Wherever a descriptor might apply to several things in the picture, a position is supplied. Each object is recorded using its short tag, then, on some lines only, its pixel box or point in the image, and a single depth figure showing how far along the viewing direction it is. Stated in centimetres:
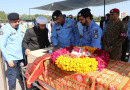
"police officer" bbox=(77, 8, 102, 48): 199
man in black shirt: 242
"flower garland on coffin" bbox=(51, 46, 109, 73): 141
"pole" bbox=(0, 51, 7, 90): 241
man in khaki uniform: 261
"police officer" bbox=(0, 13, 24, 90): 223
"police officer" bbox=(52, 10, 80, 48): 255
